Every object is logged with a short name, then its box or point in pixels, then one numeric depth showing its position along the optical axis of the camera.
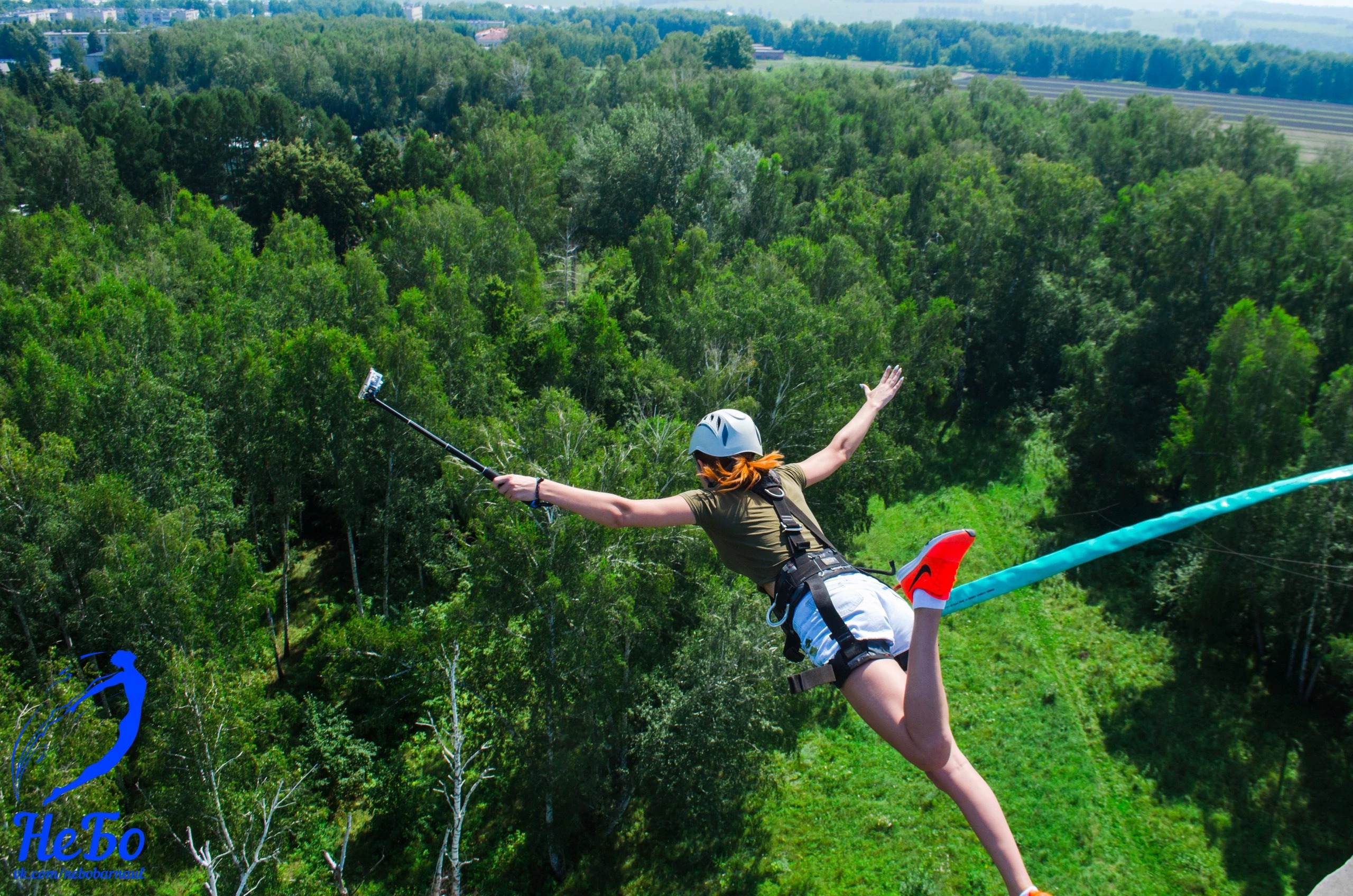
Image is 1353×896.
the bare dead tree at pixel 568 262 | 51.56
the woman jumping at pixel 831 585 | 5.30
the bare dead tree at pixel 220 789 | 16.66
